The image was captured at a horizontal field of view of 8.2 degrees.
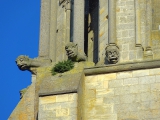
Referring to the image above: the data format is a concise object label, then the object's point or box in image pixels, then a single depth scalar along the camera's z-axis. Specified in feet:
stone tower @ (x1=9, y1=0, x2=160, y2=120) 82.74
